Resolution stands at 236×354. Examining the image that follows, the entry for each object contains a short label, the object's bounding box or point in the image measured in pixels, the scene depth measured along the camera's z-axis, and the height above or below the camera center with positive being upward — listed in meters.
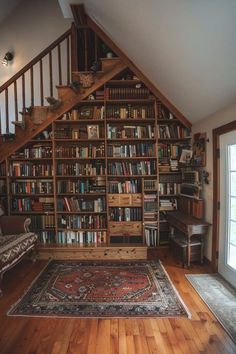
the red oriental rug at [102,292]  2.06 -1.33
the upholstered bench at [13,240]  2.44 -0.87
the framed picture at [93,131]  3.52 +0.68
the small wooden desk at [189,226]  2.83 -0.75
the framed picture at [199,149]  3.08 +0.33
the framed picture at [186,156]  3.42 +0.25
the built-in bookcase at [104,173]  3.48 +0.00
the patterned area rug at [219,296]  1.90 -1.33
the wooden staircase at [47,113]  3.40 +0.97
